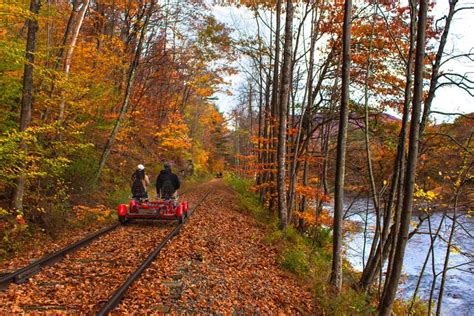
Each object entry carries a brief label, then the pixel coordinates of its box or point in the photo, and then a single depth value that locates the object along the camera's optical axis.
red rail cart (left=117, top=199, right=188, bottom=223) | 10.48
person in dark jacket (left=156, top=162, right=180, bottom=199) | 11.16
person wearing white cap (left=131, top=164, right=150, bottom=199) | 10.86
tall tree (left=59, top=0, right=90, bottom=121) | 10.85
